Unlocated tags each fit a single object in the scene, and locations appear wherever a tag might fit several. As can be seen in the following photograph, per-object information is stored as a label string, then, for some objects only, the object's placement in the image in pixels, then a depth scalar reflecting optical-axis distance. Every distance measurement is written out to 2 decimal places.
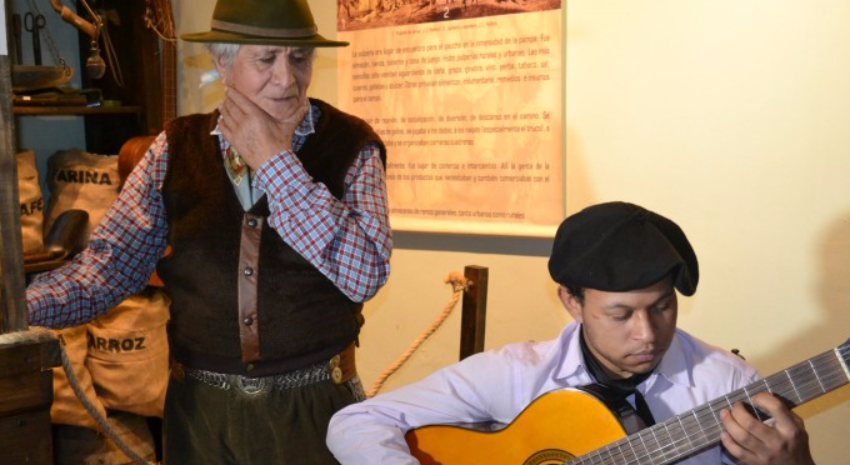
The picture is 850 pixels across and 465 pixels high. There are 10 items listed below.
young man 1.75
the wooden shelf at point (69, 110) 3.36
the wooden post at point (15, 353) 1.42
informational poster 3.06
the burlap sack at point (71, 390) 3.36
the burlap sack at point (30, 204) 3.32
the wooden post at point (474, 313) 2.54
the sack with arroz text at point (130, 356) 3.48
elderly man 1.99
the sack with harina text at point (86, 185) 3.55
